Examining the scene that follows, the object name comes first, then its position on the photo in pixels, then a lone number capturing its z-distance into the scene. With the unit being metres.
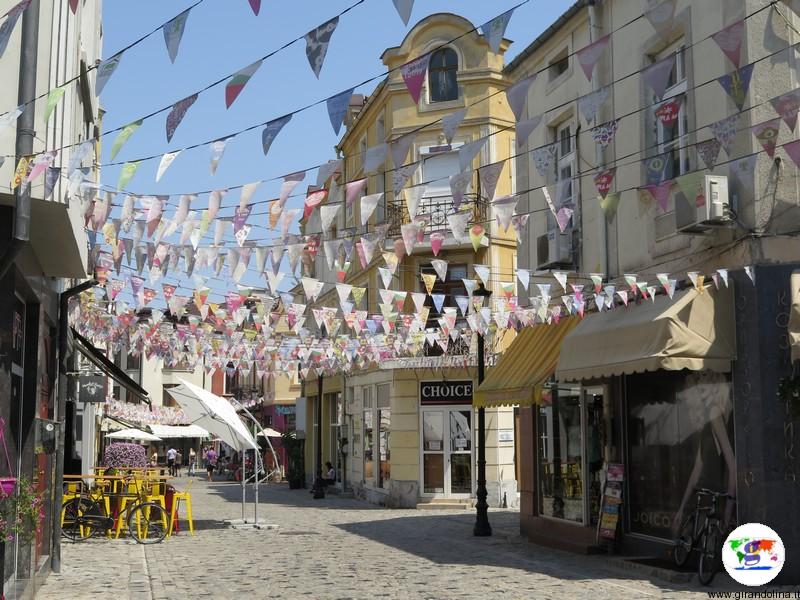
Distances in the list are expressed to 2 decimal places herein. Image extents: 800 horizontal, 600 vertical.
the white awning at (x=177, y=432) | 50.37
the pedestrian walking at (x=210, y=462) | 53.19
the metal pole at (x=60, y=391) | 13.71
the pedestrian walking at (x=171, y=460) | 52.93
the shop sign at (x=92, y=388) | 15.43
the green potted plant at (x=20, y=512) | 8.47
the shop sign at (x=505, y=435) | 28.39
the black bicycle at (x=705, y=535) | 12.07
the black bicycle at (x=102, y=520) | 18.31
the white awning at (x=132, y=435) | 31.56
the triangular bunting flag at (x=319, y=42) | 6.81
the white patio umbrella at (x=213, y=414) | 20.91
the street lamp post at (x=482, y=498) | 19.34
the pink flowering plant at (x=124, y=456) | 23.78
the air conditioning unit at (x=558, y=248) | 17.59
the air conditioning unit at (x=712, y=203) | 12.38
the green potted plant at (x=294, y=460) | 40.56
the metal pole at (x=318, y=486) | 33.28
